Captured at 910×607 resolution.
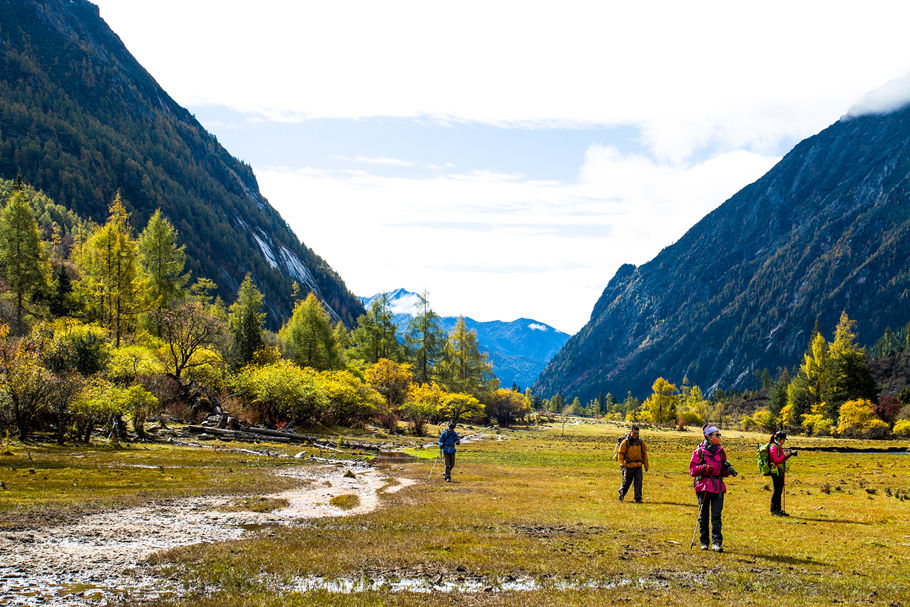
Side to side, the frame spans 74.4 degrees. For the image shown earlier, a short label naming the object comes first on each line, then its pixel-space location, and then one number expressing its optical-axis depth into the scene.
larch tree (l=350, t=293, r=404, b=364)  98.12
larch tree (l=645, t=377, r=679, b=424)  133.00
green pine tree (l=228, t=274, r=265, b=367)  66.62
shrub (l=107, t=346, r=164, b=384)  39.94
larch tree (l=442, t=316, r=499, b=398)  100.50
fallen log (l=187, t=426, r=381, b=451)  41.71
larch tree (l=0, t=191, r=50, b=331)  57.38
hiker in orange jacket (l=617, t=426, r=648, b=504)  21.72
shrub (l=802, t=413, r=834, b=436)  90.79
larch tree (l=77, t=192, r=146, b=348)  58.47
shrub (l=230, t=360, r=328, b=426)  50.97
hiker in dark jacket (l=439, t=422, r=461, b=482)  26.91
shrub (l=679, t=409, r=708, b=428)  138.88
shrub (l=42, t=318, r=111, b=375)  36.66
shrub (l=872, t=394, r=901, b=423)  90.25
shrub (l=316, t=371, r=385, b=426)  56.47
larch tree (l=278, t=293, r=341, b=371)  83.81
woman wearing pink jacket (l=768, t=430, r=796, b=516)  18.92
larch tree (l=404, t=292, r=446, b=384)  105.38
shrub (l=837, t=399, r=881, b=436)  83.94
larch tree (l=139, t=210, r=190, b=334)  70.06
